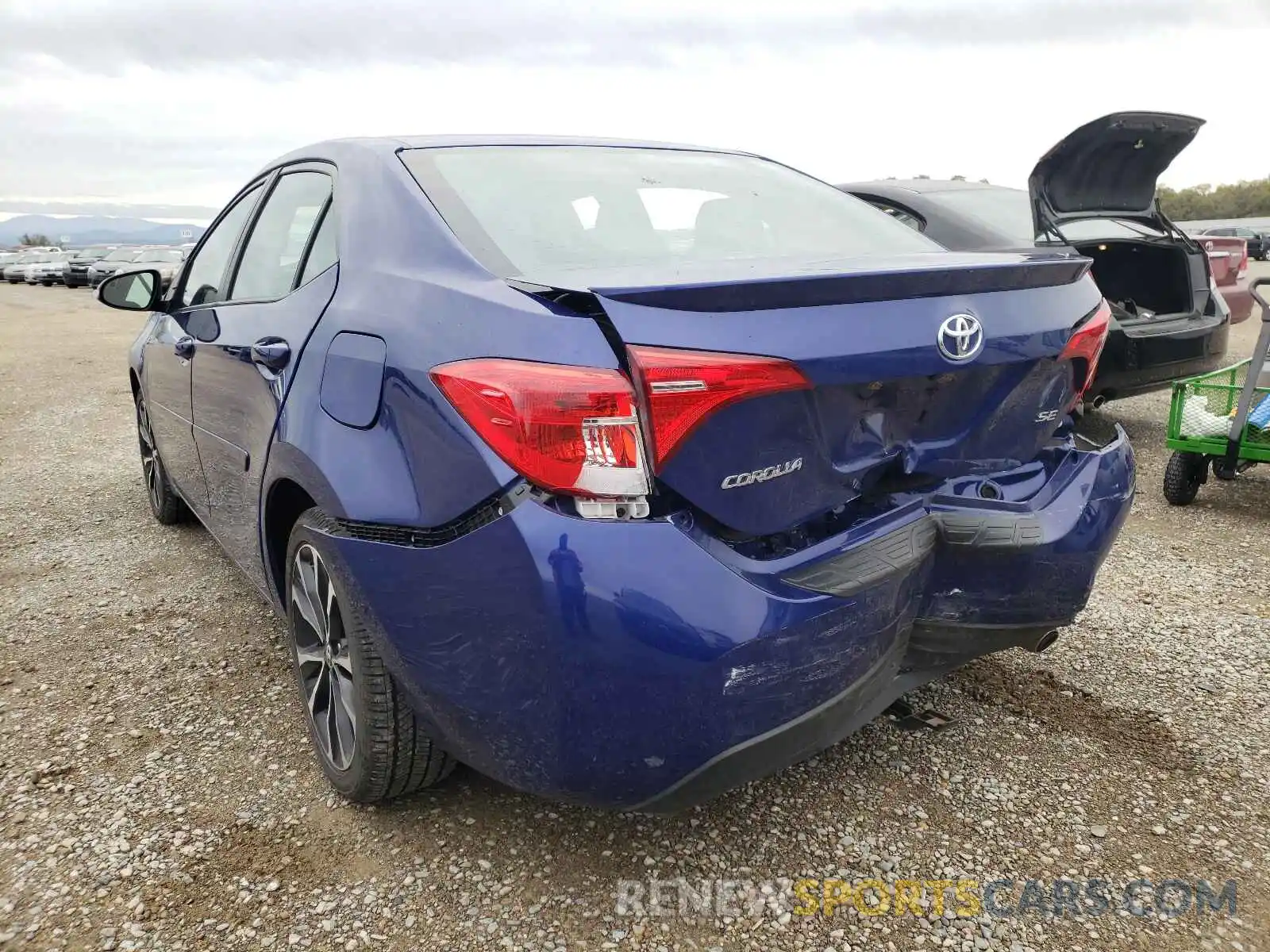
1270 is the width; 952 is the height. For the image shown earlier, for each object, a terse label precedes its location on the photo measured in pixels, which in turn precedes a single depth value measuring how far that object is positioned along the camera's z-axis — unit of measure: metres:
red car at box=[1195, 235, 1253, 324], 7.50
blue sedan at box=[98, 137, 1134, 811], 1.61
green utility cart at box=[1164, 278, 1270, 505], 4.31
